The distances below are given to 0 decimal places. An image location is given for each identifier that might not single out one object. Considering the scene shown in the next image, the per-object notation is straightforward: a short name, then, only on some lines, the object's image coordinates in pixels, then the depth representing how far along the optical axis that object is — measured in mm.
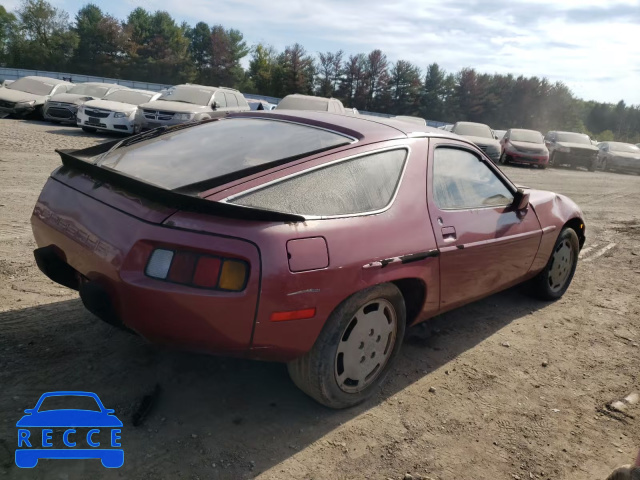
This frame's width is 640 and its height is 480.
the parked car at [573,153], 20906
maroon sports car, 2270
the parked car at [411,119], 18894
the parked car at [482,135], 17500
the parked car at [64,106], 15305
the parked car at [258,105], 18016
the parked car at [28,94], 15414
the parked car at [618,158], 22016
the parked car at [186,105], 13203
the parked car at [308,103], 13656
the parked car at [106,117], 13953
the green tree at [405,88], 57656
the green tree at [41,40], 56750
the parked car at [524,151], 18250
